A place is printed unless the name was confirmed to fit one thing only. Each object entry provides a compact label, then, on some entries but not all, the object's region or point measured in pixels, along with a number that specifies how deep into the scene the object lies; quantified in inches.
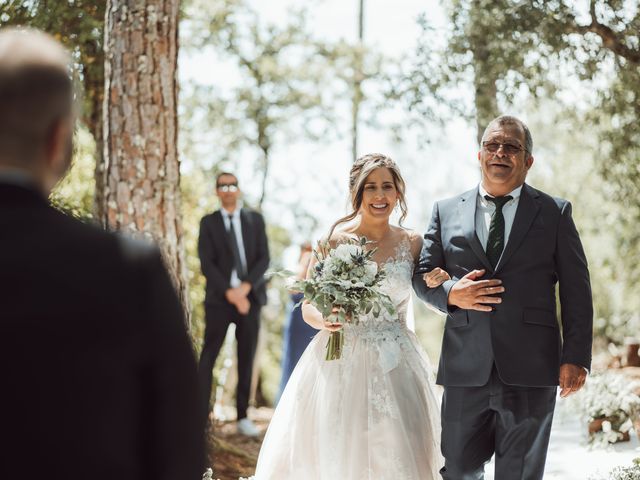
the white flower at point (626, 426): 299.6
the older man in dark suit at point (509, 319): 168.4
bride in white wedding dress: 189.9
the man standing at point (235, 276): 322.0
